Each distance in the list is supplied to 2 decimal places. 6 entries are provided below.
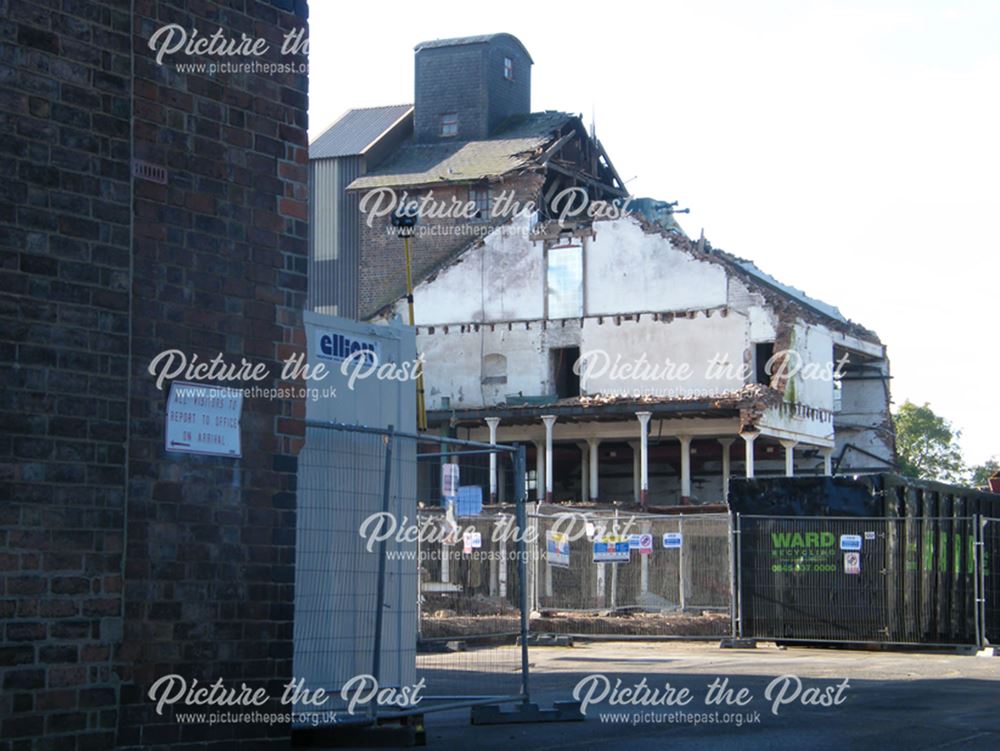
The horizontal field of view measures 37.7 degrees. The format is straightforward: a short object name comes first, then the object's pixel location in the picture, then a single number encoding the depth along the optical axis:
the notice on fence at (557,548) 26.28
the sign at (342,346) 10.30
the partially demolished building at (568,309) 49.88
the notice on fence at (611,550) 26.92
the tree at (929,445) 81.81
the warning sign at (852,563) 22.50
